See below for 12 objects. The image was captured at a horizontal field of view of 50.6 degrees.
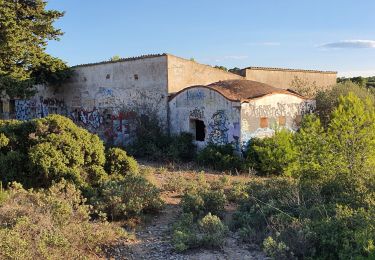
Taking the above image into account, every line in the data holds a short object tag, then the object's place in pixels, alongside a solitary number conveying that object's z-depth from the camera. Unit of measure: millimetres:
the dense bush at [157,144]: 15953
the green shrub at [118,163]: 10523
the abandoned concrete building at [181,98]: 15211
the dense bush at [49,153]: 9312
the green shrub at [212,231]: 6593
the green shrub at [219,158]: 14266
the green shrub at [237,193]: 9086
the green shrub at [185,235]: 6459
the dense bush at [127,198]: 7953
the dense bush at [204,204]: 8133
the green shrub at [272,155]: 13617
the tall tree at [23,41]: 17516
